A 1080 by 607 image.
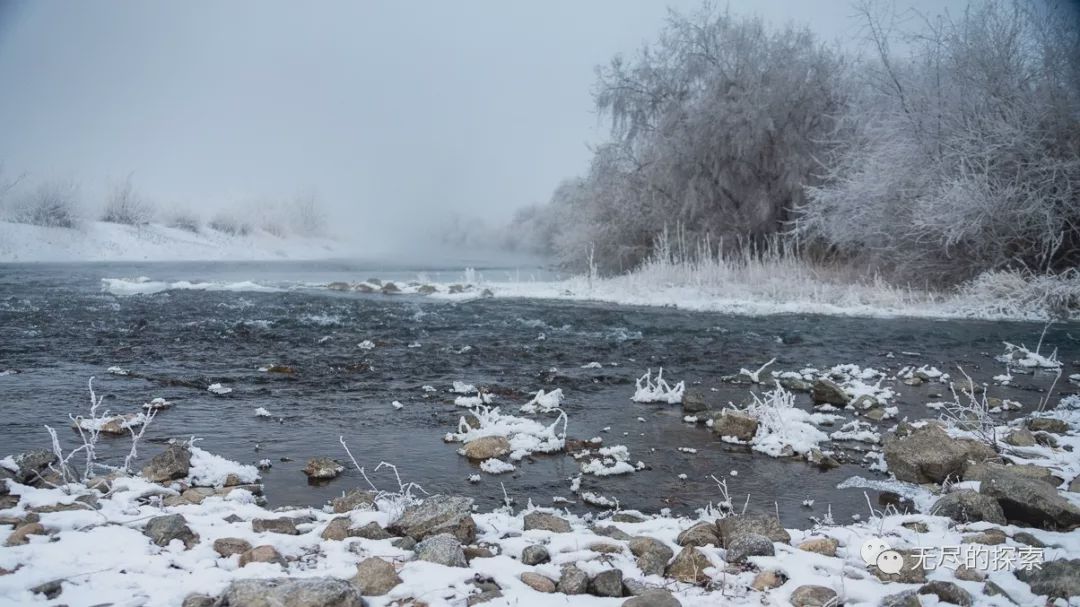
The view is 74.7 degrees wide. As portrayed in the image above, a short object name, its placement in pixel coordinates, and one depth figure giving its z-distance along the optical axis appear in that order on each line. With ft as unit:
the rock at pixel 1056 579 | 9.47
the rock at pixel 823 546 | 11.45
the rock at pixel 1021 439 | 17.63
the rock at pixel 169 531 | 10.90
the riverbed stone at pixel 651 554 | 10.73
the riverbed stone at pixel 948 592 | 9.43
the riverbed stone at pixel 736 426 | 19.24
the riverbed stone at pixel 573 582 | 10.01
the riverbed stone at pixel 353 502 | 13.25
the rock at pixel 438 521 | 11.73
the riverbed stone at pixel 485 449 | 17.51
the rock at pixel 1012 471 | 14.76
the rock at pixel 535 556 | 10.94
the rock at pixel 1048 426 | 18.90
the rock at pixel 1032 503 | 12.39
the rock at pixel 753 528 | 11.98
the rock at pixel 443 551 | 10.46
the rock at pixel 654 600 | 9.29
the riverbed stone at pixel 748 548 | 10.97
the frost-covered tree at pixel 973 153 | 47.24
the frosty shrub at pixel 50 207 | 115.03
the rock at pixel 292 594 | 8.95
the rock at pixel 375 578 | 9.68
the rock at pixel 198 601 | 9.00
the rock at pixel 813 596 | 9.49
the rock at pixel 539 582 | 10.10
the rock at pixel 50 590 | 9.05
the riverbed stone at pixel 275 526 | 11.76
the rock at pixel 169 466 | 14.70
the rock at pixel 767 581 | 10.09
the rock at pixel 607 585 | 10.02
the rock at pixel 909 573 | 10.25
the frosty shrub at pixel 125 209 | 136.77
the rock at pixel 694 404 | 22.22
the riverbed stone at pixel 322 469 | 15.83
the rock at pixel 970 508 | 12.79
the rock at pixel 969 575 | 10.09
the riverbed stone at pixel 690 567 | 10.37
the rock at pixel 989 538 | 11.51
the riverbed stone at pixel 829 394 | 23.12
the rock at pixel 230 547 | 10.74
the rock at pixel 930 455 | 15.96
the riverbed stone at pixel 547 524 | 12.51
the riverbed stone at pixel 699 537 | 11.80
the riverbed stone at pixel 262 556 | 10.43
